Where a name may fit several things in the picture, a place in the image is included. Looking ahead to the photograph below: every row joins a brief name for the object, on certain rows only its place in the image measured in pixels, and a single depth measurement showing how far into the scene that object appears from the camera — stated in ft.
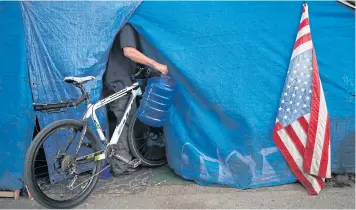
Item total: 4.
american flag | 13.79
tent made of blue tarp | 13.97
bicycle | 11.73
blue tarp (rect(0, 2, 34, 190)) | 13.74
